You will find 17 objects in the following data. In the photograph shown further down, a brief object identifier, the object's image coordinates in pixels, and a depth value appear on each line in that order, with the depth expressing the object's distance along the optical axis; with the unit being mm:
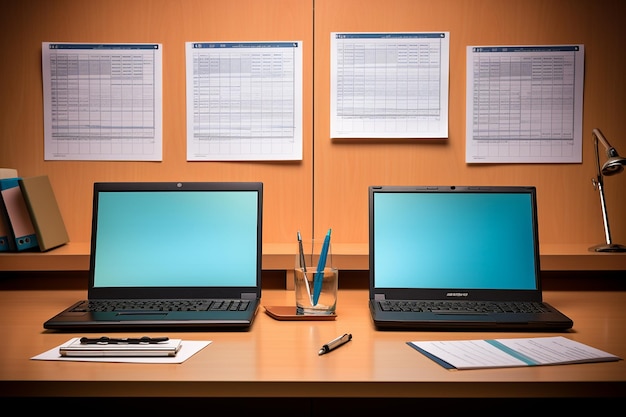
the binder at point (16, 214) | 1727
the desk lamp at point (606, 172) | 1736
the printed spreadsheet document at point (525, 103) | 1945
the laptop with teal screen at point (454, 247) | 1512
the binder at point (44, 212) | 1747
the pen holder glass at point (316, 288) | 1455
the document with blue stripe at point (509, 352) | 1098
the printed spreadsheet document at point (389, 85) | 1947
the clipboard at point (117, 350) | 1129
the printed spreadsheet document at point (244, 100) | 1960
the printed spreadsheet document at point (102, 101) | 1971
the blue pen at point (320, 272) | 1449
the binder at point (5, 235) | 1749
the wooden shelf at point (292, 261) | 1740
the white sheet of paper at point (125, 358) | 1111
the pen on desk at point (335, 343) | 1175
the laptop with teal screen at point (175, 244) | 1525
